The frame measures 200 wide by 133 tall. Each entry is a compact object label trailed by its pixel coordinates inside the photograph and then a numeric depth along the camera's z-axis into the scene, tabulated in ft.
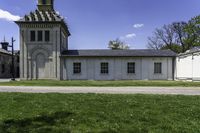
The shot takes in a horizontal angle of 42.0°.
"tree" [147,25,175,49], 205.05
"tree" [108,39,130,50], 246.47
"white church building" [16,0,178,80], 123.24
